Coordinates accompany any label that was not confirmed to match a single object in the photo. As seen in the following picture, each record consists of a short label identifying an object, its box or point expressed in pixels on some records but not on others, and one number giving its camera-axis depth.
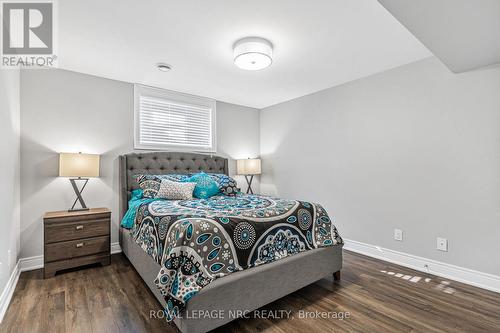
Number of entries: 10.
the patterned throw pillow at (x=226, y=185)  3.25
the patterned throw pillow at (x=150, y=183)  2.98
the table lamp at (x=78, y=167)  2.62
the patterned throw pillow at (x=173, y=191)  2.90
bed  1.50
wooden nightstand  2.46
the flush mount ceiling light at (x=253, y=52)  2.26
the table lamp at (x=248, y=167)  4.31
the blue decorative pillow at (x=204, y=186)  3.07
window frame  3.46
